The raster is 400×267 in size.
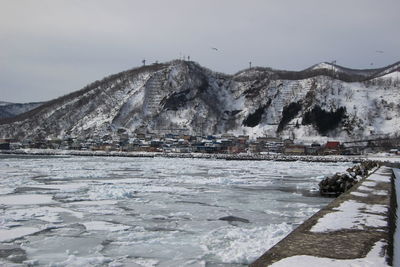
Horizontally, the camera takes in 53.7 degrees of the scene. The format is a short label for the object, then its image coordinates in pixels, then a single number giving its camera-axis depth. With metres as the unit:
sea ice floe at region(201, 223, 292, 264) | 8.10
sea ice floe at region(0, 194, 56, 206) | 15.31
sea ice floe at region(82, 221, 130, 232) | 10.72
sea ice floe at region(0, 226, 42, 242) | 9.61
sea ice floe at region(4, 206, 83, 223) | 12.04
